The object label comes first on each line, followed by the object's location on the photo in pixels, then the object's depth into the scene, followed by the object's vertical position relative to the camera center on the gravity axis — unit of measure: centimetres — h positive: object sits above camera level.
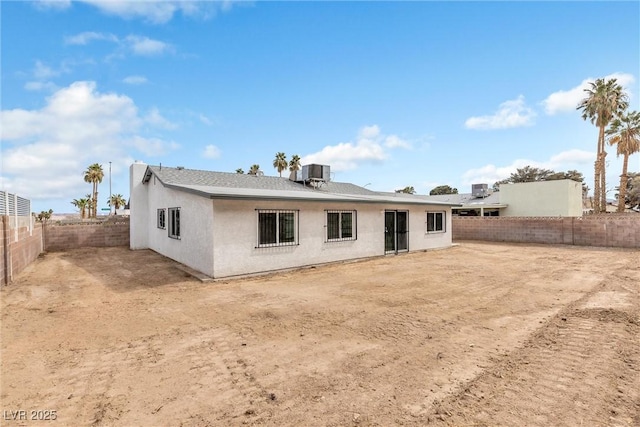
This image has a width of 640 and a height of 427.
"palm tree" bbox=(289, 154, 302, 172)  3935 +669
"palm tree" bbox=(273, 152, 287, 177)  3984 +695
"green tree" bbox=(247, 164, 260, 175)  4347 +673
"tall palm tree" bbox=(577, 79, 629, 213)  2412 +828
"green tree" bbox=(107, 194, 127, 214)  5469 +267
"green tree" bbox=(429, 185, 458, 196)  5764 +435
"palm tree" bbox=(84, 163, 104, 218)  4331 +554
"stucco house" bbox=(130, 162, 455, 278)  899 -31
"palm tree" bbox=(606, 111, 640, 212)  2486 +622
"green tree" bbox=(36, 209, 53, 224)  3887 +43
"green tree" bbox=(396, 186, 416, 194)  5006 +392
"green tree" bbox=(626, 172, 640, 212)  3834 +249
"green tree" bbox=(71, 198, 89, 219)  4362 +172
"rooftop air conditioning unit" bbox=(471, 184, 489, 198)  2884 +211
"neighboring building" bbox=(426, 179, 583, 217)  2328 +90
